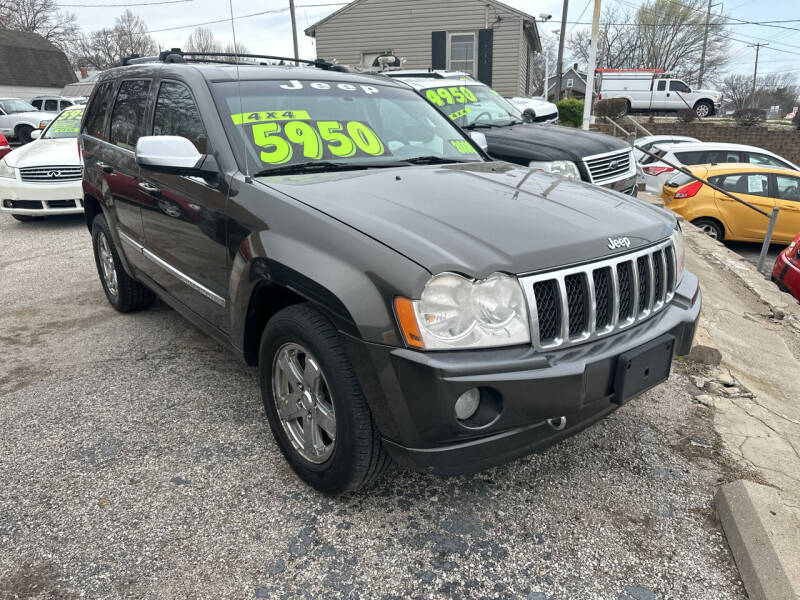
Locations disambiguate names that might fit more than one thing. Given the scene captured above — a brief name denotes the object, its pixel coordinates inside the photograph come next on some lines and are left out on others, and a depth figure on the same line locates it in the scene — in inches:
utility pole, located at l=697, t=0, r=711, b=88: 1946.9
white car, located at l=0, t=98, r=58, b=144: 856.1
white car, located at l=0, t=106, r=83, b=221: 315.3
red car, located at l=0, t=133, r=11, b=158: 471.5
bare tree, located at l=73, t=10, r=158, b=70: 2361.0
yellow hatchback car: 380.8
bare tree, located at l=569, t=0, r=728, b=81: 1987.0
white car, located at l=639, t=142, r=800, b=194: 464.4
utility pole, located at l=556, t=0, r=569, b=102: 1170.6
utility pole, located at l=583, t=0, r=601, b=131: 581.6
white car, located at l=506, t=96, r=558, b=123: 351.3
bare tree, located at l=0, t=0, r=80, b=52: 2059.5
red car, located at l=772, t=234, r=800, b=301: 262.2
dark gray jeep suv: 78.7
